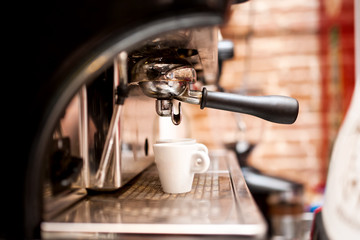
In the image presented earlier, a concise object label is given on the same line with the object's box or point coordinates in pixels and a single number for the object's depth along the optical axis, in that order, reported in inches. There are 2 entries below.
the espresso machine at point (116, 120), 10.3
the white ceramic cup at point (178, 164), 17.8
